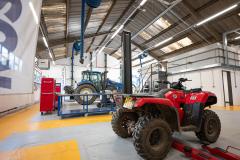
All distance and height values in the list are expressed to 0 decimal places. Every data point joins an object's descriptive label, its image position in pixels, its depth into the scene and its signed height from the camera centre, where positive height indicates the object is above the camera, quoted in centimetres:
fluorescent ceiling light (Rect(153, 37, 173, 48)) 1167 +405
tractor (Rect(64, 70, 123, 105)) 780 +23
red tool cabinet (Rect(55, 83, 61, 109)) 889 +9
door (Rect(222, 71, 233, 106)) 904 -10
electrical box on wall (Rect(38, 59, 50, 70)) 989 +187
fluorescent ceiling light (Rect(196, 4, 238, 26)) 702 +393
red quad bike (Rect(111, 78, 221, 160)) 200 -57
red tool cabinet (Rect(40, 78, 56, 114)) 597 -23
